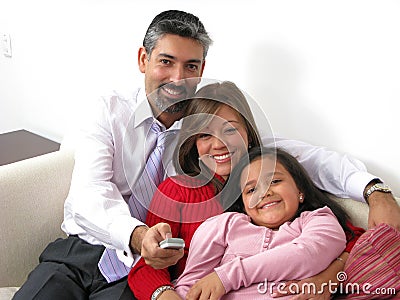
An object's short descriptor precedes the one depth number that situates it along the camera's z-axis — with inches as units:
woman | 48.8
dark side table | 84.0
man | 53.6
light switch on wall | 95.7
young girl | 47.6
